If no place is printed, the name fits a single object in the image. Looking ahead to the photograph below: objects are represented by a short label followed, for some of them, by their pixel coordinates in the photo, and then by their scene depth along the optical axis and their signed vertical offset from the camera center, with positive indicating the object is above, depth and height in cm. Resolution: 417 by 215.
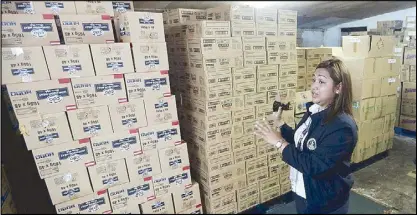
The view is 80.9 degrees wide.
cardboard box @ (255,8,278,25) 203 +27
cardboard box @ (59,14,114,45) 180 +28
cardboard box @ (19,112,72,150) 174 -42
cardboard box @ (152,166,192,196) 229 -115
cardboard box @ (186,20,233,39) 204 +21
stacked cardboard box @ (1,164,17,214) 207 -106
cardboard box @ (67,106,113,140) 187 -43
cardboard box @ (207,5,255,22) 202 +31
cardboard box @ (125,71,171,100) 200 -20
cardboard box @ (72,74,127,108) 184 -19
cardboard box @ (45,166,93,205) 190 -91
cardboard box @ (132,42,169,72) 197 +3
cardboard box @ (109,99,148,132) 199 -43
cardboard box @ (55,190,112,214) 197 -112
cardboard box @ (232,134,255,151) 241 -88
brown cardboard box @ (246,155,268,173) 252 -115
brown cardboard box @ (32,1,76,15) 170 +43
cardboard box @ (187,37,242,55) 207 +8
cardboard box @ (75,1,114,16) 173 +42
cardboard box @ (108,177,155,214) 213 -116
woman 98 -42
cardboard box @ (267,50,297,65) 220 -8
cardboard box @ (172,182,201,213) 241 -138
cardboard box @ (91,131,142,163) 199 -67
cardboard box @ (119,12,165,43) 189 +26
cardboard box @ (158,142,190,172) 226 -91
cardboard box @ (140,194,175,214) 228 -136
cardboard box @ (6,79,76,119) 167 -18
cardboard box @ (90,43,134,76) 186 +5
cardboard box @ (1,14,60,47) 160 +28
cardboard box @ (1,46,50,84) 159 +5
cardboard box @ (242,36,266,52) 220 +6
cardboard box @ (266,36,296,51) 221 +5
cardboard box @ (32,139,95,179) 182 -67
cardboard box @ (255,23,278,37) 216 +18
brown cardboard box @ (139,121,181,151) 213 -67
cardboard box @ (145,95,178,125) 211 -43
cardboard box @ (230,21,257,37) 214 +20
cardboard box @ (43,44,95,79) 173 +5
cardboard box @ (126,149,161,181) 213 -90
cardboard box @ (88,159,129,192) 202 -90
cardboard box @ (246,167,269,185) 256 -129
